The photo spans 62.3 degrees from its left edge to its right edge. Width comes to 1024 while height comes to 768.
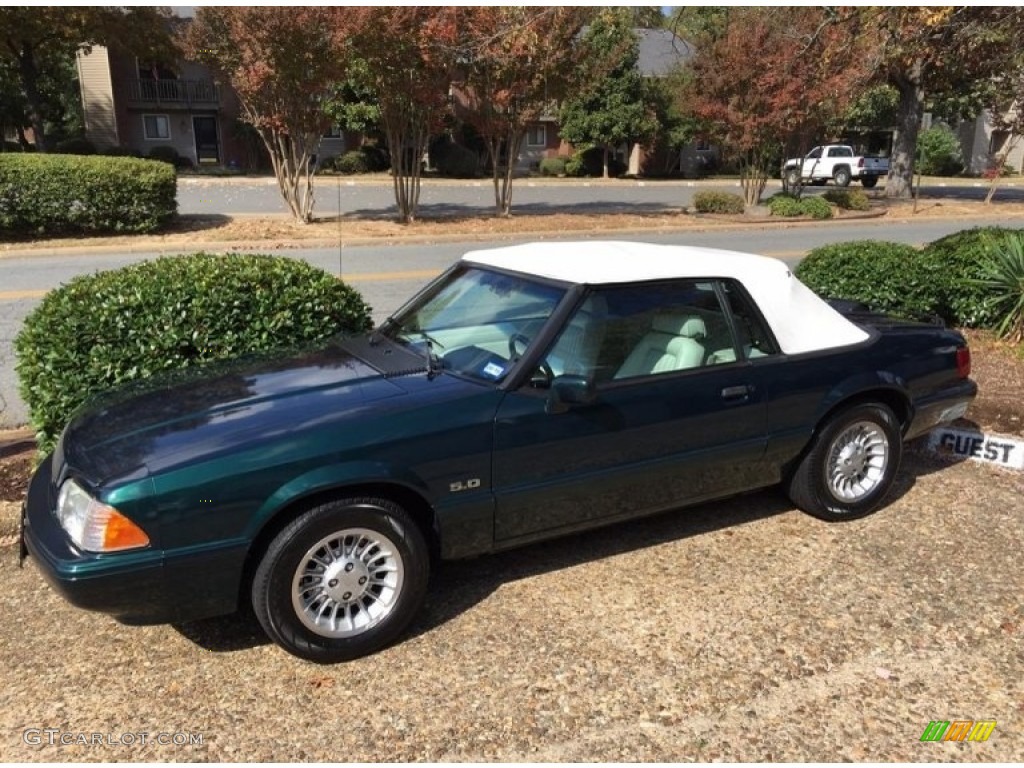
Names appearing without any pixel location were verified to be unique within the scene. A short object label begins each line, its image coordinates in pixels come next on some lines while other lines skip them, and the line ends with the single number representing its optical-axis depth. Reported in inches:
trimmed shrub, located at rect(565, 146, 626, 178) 1676.9
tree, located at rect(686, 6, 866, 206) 782.5
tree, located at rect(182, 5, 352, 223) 611.8
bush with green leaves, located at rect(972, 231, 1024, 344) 302.4
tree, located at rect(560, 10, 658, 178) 1588.3
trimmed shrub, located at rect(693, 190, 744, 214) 945.5
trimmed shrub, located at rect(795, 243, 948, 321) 303.6
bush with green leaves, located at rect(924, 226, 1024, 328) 314.3
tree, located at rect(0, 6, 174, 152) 1045.2
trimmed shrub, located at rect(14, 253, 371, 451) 179.6
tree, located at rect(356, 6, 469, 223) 631.2
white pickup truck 1497.3
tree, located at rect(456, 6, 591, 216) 643.5
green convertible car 117.0
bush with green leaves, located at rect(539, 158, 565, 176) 1660.9
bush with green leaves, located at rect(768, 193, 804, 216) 911.0
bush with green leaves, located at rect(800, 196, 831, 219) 910.4
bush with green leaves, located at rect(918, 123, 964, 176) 1857.8
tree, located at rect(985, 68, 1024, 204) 915.2
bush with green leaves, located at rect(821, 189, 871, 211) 1002.1
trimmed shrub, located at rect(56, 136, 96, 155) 1423.0
